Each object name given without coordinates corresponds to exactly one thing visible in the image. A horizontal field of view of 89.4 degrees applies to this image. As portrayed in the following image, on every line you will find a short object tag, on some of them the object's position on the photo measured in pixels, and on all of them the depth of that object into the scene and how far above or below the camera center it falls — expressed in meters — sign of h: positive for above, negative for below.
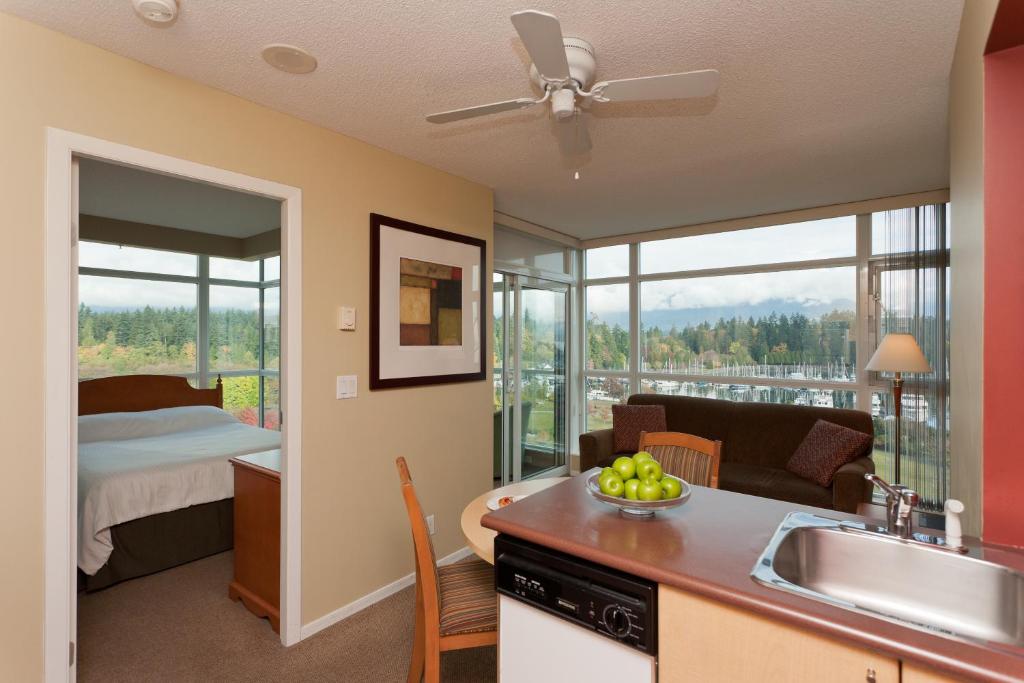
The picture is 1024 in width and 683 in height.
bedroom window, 4.64 +0.21
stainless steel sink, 1.18 -0.59
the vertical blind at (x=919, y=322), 3.69 +0.15
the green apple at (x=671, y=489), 1.58 -0.45
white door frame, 1.79 -0.15
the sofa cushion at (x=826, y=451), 3.46 -0.75
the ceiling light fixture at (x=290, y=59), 1.90 +1.07
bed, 2.96 -0.89
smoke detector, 1.60 +1.04
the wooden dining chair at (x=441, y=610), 1.78 -0.95
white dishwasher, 1.24 -0.72
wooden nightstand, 2.60 -1.02
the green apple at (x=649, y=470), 1.60 -0.40
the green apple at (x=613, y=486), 1.57 -0.44
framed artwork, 2.89 +0.22
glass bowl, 1.49 -0.47
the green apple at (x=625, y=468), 1.61 -0.40
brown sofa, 3.36 -0.80
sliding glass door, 4.57 -0.34
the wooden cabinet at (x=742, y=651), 1.01 -0.65
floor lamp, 3.20 -0.10
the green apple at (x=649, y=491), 1.52 -0.44
